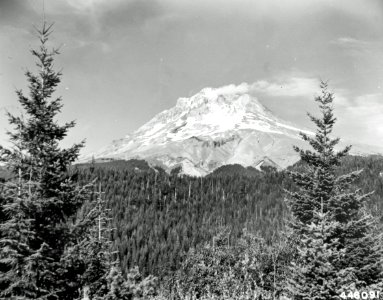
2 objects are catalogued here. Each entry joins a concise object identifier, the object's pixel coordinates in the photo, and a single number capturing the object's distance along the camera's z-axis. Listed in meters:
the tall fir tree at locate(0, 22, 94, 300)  15.52
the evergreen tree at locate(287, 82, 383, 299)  21.83
